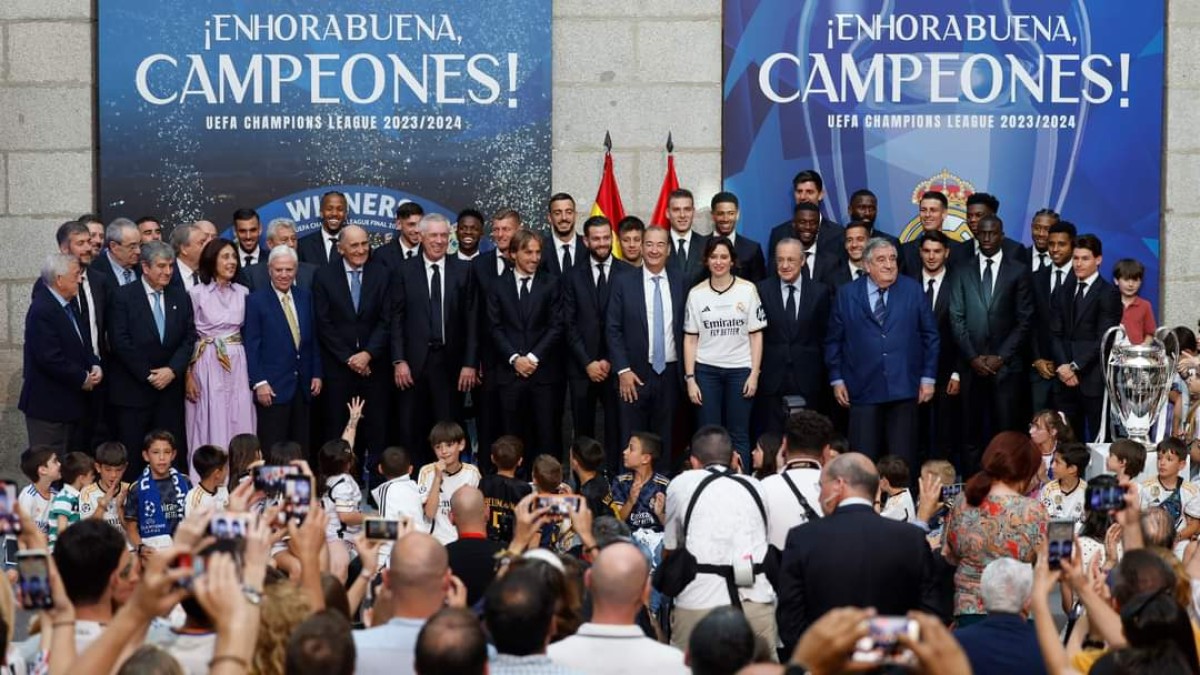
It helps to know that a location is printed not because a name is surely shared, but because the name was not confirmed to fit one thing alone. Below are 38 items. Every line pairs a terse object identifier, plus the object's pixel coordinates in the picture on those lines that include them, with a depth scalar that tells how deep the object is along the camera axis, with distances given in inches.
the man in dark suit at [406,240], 505.4
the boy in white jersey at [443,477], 373.1
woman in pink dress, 465.4
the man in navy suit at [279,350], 469.7
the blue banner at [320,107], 540.1
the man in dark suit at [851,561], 277.0
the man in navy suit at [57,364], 458.9
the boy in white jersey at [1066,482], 377.4
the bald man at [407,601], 219.3
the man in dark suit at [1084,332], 486.3
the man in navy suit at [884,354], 476.1
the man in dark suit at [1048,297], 491.2
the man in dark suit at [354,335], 481.7
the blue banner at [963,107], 537.6
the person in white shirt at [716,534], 308.0
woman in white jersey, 480.4
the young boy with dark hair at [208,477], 375.2
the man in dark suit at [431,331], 487.2
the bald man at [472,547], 291.0
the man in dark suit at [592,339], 486.9
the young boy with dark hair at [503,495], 365.4
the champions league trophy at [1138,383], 447.2
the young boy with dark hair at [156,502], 377.1
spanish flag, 534.3
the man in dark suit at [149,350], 460.4
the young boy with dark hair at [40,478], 387.2
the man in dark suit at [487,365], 488.1
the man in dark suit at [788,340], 487.5
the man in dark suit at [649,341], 483.5
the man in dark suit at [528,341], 483.2
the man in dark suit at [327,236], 510.3
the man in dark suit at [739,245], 506.0
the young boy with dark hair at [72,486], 381.4
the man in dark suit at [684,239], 502.0
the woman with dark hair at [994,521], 291.9
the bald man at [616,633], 228.7
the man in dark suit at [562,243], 501.0
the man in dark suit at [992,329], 488.1
